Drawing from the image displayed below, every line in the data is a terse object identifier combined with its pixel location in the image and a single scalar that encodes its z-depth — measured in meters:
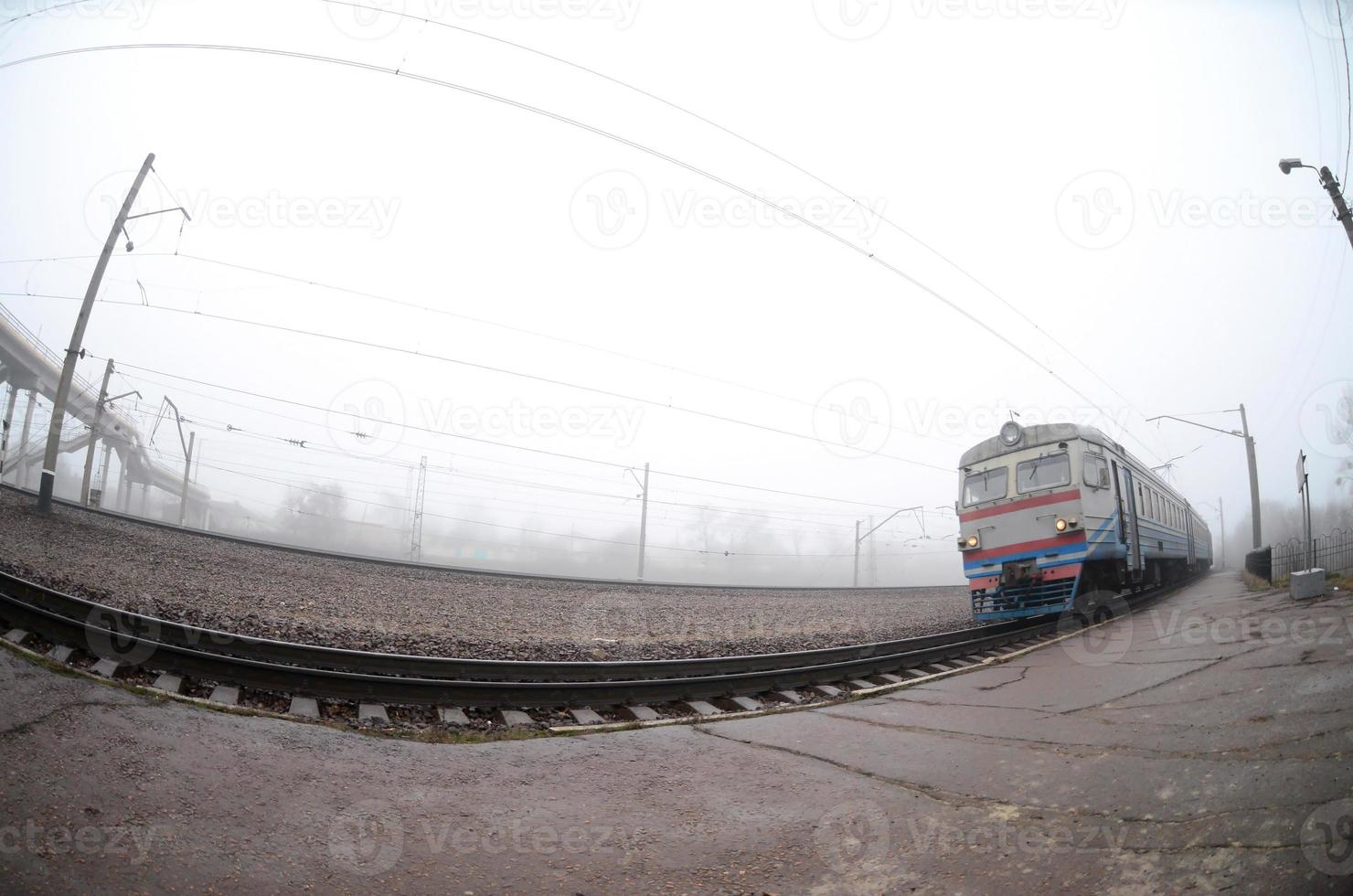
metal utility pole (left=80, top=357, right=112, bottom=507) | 19.16
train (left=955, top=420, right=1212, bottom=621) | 9.66
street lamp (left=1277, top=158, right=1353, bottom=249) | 8.86
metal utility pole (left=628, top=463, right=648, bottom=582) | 27.05
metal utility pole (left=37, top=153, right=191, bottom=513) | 11.32
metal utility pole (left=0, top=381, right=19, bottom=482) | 14.52
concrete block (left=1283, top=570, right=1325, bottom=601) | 9.03
